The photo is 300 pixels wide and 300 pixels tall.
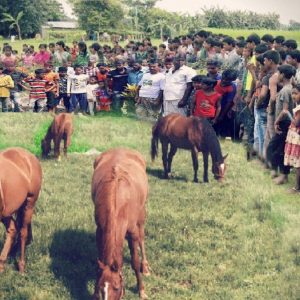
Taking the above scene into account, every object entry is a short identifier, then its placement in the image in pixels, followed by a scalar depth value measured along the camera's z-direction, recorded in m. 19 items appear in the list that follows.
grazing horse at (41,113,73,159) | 11.40
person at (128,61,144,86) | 15.59
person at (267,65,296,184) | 9.22
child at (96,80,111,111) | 15.89
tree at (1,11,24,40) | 58.47
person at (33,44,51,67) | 21.12
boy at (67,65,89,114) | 15.34
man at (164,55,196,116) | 11.62
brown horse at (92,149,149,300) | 4.77
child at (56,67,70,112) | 15.42
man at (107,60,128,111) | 15.96
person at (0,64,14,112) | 15.08
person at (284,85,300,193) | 8.67
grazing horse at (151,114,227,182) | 9.57
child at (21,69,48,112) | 15.06
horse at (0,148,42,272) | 6.08
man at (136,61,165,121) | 13.41
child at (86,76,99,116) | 15.73
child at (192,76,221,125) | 10.76
